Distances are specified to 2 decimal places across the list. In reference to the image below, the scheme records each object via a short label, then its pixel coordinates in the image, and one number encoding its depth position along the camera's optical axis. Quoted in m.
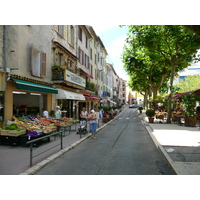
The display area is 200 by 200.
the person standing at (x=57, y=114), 12.46
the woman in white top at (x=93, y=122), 10.47
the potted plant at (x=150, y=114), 17.25
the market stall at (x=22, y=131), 7.71
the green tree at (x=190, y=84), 39.97
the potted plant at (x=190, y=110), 13.82
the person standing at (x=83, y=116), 12.95
